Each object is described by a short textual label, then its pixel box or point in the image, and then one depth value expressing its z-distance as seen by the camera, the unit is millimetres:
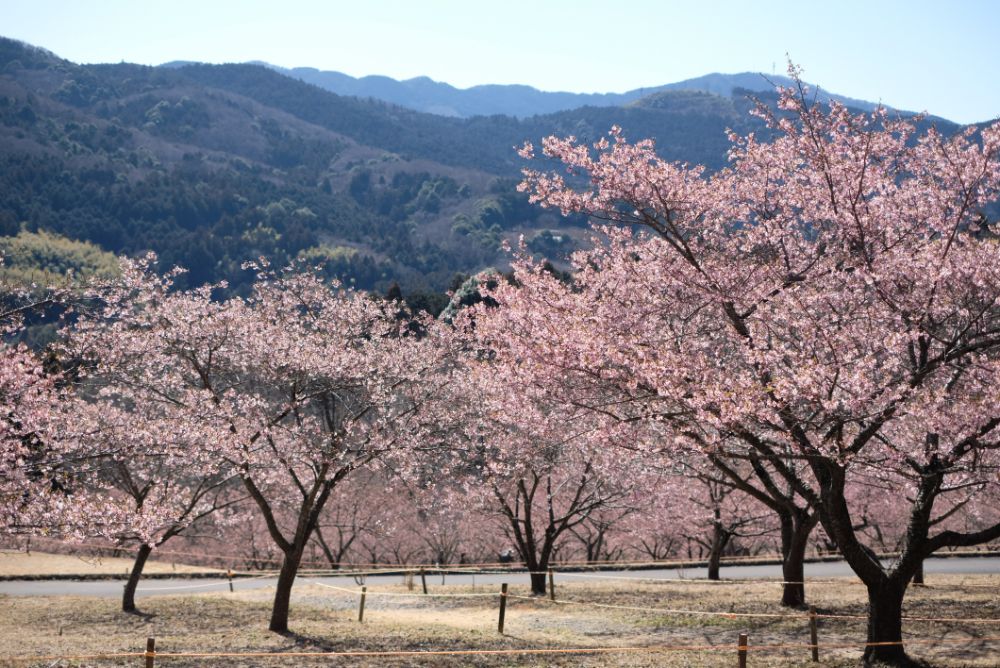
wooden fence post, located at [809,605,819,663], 12850
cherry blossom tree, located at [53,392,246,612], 11695
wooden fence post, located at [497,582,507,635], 16578
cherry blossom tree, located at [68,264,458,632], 16156
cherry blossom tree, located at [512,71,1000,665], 10609
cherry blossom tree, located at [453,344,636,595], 14531
